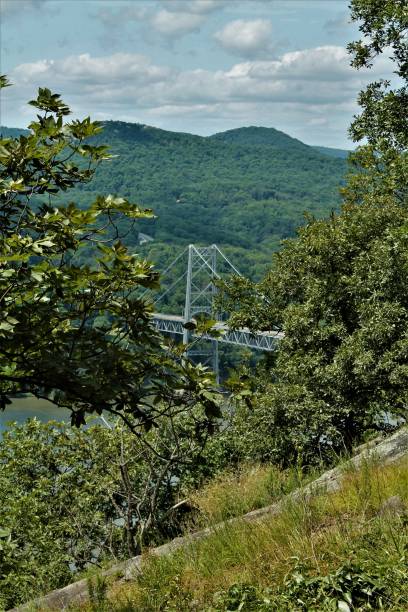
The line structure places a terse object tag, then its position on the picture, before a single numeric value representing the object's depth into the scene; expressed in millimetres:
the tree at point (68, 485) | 14844
